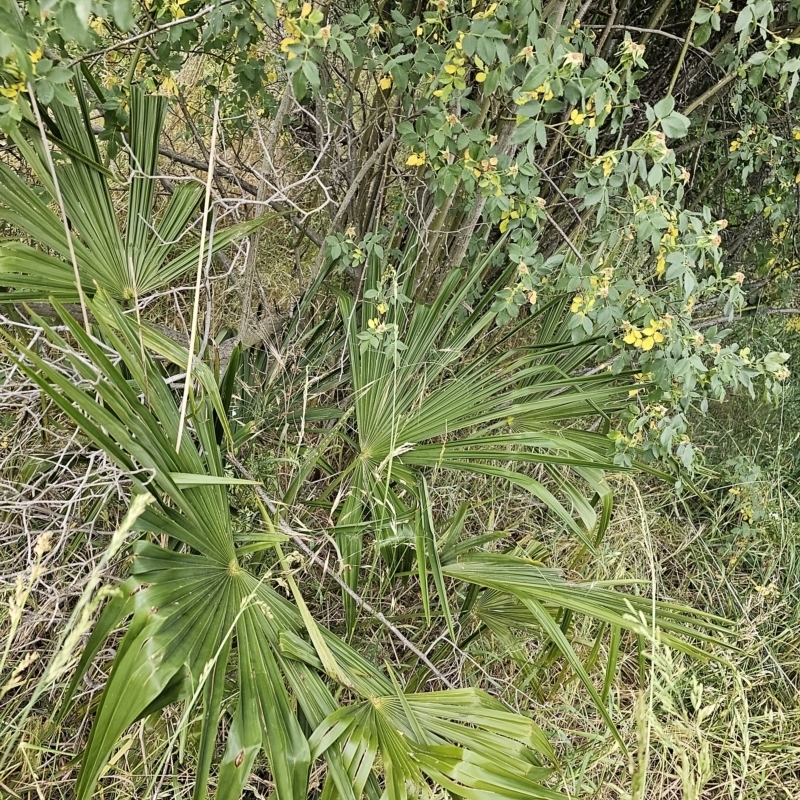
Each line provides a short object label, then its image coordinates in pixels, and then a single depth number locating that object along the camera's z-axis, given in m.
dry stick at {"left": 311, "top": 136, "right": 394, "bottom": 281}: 1.63
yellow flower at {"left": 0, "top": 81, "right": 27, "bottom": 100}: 0.86
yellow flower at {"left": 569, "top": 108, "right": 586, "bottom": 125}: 1.06
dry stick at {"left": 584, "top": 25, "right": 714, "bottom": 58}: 1.32
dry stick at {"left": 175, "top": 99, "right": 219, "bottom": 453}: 0.90
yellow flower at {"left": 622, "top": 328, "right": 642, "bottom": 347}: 1.23
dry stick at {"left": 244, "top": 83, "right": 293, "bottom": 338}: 1.58
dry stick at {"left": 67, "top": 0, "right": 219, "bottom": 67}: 1.03
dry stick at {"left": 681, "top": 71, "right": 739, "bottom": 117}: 1.59
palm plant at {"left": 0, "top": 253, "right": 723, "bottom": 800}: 0.81
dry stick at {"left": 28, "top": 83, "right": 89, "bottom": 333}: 0.82
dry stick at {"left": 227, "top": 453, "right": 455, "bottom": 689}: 1.22
